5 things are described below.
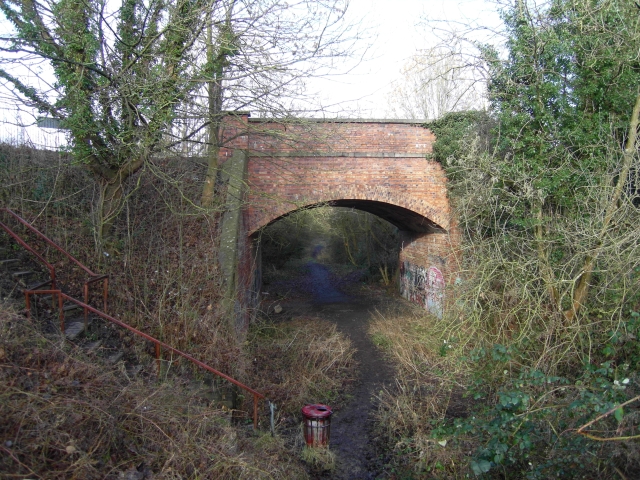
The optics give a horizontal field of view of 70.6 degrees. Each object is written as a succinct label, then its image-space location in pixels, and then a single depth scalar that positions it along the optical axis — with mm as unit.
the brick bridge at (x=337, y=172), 10734
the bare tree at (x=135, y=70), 7039
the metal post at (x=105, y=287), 6605
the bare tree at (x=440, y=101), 19309
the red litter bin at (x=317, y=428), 6129
